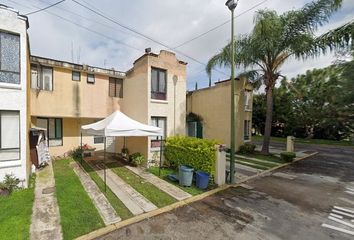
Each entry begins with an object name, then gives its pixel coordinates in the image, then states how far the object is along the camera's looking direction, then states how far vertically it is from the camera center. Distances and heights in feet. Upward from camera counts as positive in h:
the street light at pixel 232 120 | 34.73 -0.66
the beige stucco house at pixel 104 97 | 44.62 +4.56
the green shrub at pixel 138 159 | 43.30 -8.90
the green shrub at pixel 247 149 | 63.72 -9.84
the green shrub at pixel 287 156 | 54.10 -10.17
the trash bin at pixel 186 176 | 32.27 -9.21
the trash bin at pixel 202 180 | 32.17 -9.82
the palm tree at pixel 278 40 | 49.93 +18.94
